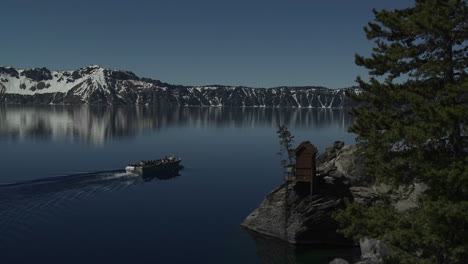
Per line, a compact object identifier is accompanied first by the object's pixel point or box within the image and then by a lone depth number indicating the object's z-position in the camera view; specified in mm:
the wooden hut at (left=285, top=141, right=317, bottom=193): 45812
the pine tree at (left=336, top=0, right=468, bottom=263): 16641
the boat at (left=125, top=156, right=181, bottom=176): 76625
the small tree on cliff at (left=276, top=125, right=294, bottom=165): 57281
